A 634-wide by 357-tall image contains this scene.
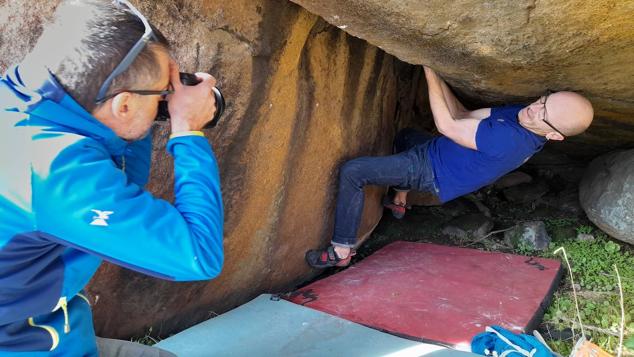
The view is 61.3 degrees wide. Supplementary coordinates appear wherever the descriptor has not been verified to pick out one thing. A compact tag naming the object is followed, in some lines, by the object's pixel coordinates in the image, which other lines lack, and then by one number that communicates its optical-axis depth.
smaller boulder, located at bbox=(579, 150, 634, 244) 4.18
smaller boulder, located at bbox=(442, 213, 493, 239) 4.68
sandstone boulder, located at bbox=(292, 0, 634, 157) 2.33
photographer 1.31
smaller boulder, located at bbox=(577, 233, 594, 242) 4.45
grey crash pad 2.79
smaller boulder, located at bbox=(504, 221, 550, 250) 4.40
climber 3.47
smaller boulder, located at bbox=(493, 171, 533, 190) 5.43
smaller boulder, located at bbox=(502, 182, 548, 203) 5.33
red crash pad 3.12
